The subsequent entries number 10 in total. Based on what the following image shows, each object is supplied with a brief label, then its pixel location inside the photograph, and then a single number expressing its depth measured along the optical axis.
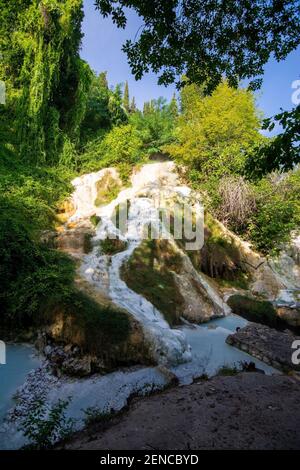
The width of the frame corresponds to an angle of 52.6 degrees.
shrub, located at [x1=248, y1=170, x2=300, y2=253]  15.02
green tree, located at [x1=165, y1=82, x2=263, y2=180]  17.84
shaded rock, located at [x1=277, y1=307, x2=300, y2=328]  10.02
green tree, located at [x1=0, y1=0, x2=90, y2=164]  15.69
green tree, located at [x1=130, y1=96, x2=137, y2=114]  51.46
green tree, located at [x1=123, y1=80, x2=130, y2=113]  45.57
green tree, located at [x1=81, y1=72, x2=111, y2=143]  21.27
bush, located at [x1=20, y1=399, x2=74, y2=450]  3.61
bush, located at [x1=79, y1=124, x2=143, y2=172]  18.24
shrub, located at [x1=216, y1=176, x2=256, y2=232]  15.55
